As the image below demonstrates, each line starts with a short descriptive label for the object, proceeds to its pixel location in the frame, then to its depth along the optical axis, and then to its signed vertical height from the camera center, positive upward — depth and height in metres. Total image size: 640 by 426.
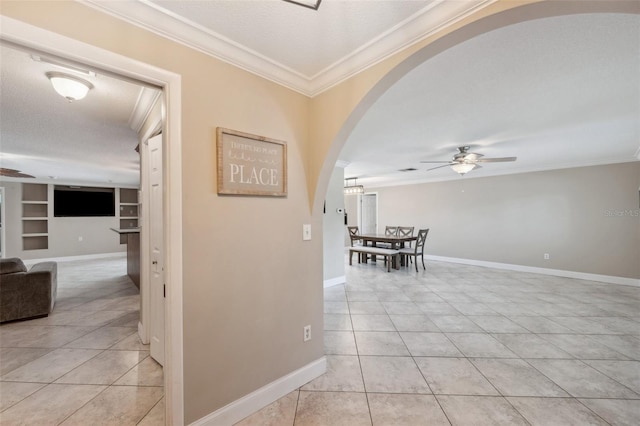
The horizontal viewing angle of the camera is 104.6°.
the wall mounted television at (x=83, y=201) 6.87 +0.47
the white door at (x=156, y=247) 2.07 -0.27
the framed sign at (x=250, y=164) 1.55 +0.34
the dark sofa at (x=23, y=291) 2.98 -0.91
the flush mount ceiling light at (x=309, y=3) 1.17 +1.02
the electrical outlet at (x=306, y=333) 1.98 -0.96
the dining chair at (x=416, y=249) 5.82 -0.89
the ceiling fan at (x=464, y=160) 3.96 +0.83
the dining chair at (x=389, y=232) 6.62 -0.57
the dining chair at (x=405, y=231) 6.87 -0.54
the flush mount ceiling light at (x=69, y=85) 1.69 +0.92
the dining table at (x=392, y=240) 5.86 -0.65
